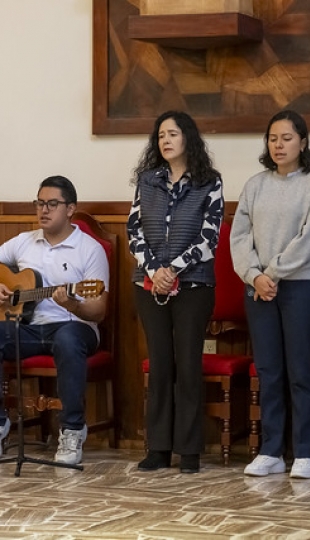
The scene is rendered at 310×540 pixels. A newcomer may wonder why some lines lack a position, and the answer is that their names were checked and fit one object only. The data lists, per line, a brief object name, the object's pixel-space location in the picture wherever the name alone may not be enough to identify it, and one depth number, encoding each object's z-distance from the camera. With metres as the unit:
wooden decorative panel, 8.12
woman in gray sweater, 7.31
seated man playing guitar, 7.72
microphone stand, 7.39
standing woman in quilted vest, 7.41
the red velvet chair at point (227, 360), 7.78
